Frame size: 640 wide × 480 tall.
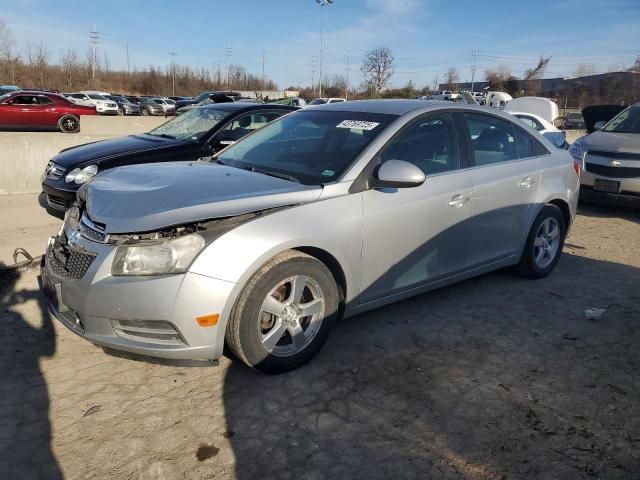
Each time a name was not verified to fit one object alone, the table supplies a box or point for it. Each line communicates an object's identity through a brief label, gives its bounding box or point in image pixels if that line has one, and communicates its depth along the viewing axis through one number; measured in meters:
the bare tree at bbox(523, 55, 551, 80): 57.53
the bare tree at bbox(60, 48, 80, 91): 68.06
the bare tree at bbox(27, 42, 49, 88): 64.12
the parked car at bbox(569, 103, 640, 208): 7.72
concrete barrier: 8.11
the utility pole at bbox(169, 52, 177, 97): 81.34
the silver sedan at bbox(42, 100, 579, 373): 2.76
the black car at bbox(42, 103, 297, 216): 6.05
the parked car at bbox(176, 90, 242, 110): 43.00
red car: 17.73
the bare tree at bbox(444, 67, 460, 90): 74.68
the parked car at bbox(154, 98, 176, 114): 41.31
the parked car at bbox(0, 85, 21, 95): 36.27
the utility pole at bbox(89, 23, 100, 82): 76.00
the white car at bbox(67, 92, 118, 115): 36.19
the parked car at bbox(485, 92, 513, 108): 22.55
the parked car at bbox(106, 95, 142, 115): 40.97
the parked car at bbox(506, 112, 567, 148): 10.92
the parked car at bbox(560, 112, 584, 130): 29.37
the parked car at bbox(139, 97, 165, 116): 41.91
